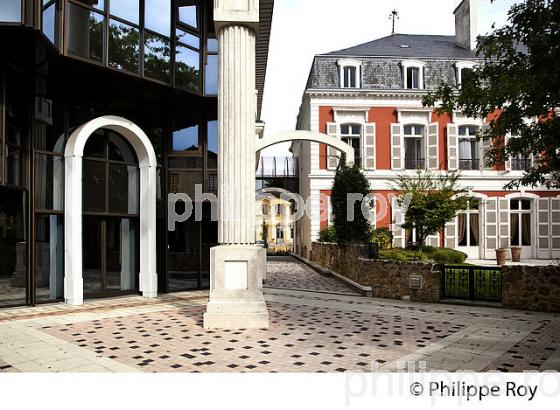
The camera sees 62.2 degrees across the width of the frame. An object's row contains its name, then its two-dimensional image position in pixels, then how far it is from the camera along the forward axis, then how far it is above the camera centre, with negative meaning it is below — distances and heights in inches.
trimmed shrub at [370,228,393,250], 773.0 -35.7
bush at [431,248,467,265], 732.4 -67.3
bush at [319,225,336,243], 838.6 -34.7
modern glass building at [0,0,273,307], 391.9 +90.3
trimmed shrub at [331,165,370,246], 554.3 +13.1
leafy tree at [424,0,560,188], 342.0 +101.2
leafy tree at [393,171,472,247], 692.7 +11.7
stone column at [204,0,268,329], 328.5 +28.1
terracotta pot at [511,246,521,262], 957.2 -80.2
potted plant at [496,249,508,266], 898.7 -80.3
